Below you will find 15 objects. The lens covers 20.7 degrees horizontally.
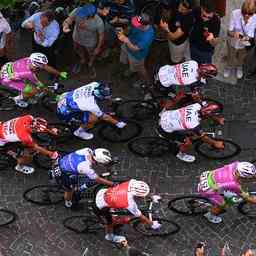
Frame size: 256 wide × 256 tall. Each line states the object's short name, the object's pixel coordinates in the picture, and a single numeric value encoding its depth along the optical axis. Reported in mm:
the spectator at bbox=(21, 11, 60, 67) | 14430
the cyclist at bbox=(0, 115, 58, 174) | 12461
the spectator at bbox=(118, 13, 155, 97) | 13986
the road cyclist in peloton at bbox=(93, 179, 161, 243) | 11070
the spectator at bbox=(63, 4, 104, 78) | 14484
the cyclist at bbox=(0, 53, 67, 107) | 13625
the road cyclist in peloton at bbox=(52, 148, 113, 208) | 11596
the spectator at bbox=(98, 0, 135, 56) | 14984
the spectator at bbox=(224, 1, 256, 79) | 14078
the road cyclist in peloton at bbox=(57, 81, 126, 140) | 12969
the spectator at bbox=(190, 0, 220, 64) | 13820
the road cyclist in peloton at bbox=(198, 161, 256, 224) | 11391
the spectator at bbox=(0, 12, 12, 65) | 14797
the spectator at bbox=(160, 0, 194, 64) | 13922
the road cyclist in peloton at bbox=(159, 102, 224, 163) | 12547
